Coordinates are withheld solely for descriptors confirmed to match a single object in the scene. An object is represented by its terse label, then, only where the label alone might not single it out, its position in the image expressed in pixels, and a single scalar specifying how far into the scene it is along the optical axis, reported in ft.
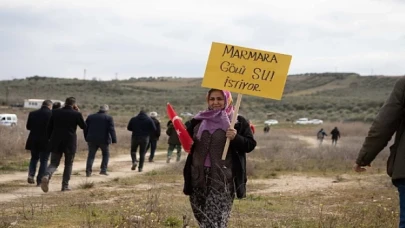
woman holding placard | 20.51
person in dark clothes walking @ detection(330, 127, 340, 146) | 133.28
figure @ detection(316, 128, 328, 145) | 145.07
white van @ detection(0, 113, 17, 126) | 139.29
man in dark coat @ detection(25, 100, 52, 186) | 44.96
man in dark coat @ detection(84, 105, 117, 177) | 51.24
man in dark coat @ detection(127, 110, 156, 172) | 57.77
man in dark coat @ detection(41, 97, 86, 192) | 40.98
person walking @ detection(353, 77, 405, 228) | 16.11
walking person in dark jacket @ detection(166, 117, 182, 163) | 68.80
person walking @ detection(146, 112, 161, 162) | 65.05
